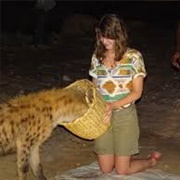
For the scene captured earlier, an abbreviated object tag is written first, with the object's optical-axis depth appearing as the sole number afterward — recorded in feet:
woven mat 10.56
